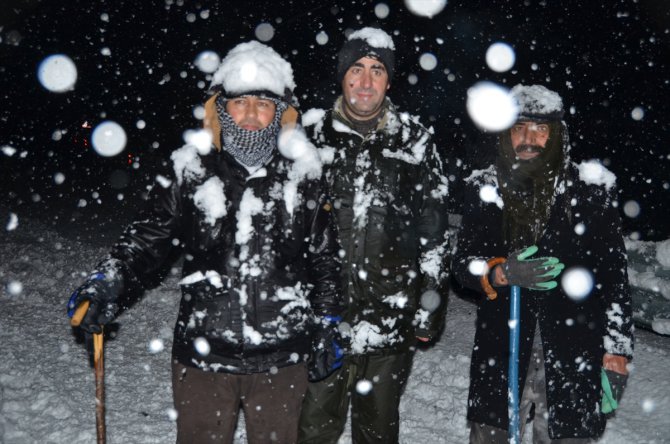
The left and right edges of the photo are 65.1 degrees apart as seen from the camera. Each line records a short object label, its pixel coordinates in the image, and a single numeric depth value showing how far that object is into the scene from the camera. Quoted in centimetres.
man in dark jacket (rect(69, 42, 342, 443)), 264
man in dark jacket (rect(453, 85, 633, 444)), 297
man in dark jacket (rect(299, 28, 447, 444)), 320
